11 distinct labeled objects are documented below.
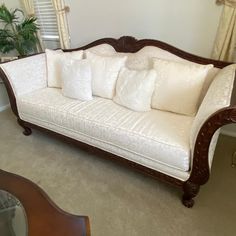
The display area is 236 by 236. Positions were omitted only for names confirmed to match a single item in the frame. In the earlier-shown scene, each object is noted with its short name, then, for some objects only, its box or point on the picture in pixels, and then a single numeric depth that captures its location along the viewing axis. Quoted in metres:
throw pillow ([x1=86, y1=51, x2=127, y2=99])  2.13
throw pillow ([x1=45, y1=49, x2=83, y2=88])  2.50
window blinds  3.05
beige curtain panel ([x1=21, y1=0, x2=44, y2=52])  3.09
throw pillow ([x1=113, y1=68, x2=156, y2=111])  1.86
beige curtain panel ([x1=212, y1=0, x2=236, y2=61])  1.83
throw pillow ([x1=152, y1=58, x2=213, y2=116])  1.74
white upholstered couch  1.35
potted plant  2.86
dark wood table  0.89
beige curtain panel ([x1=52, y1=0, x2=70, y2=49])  2.77
